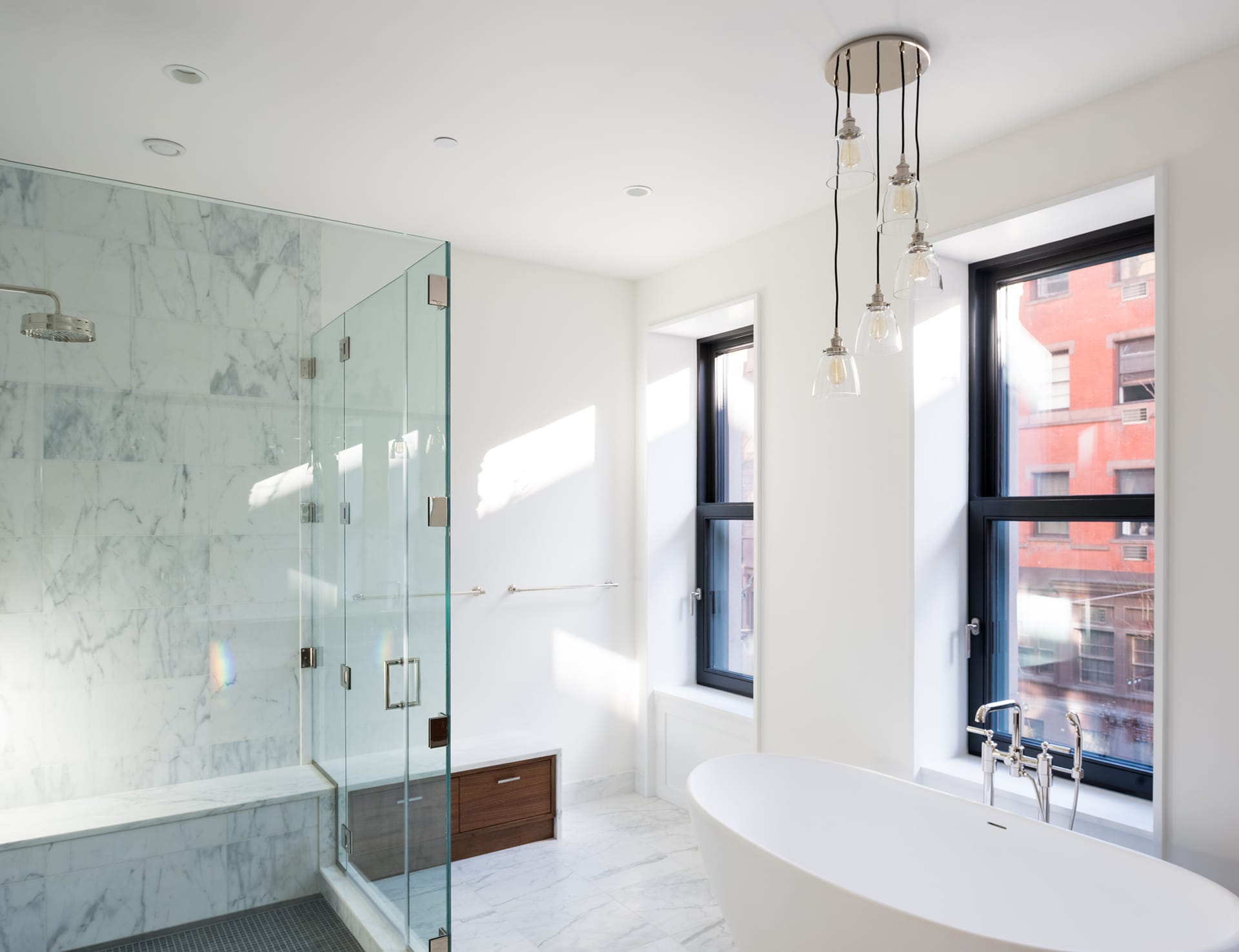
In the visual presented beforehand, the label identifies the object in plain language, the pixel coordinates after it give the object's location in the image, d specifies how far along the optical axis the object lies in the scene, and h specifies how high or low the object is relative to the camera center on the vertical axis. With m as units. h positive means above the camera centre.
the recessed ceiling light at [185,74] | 2.21 +1.07
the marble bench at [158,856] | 2.02 -1.01
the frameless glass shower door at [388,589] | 2.36 -0.34
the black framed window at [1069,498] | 2.65 -0.09
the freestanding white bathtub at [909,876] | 1.91 -1.07
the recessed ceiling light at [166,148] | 2.64 +1.04
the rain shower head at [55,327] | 2.07 +0.36
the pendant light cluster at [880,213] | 1.86 +0.59
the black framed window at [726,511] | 4.20 -0.20
